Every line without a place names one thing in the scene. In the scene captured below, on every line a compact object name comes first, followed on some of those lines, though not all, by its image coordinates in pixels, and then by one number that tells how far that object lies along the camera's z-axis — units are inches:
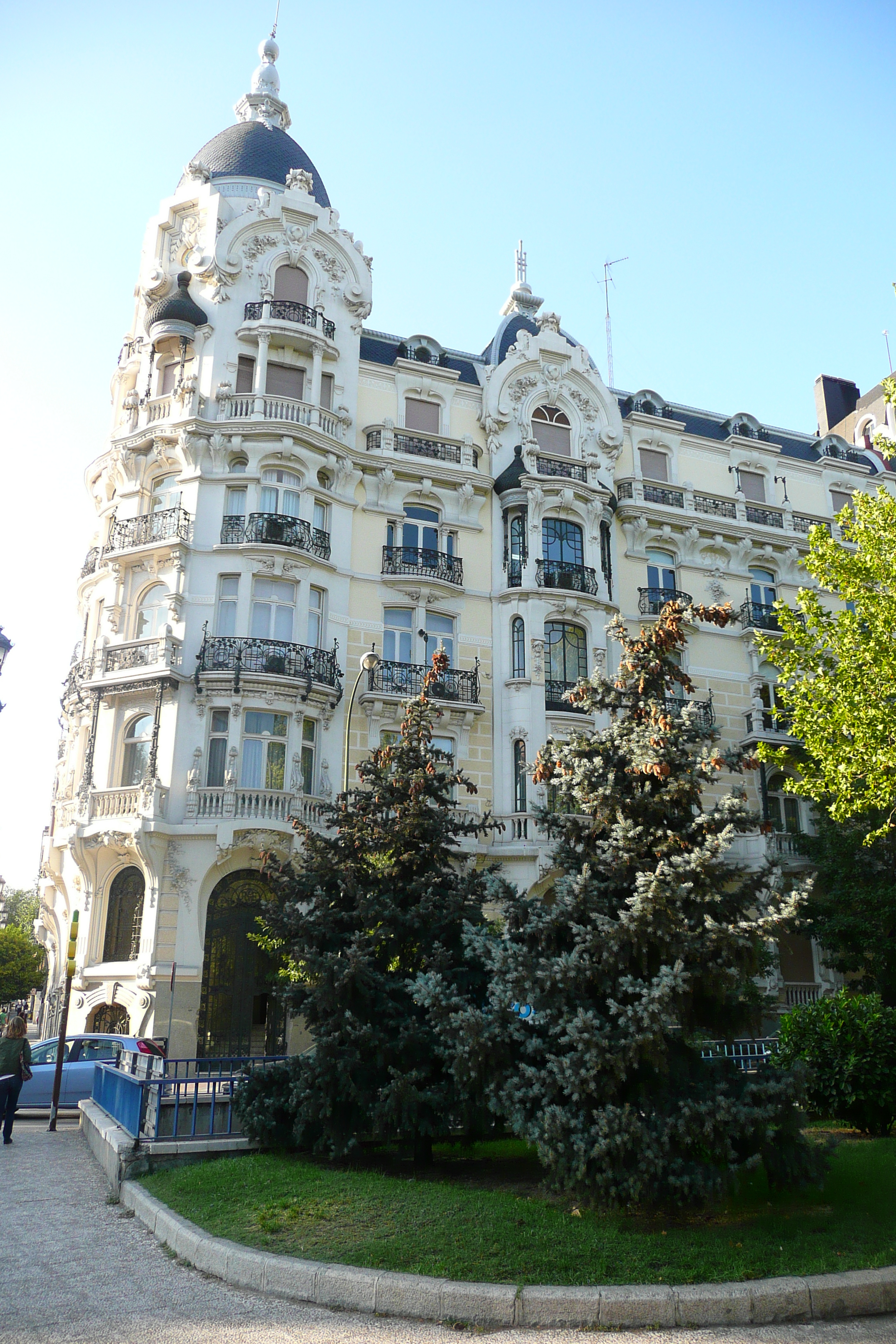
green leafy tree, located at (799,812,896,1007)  1058.7
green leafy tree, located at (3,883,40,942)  2442.2
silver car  753.6
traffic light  687.7
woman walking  577.9
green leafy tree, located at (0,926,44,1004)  1501.0
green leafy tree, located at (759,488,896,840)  727.7
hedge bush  515.5
